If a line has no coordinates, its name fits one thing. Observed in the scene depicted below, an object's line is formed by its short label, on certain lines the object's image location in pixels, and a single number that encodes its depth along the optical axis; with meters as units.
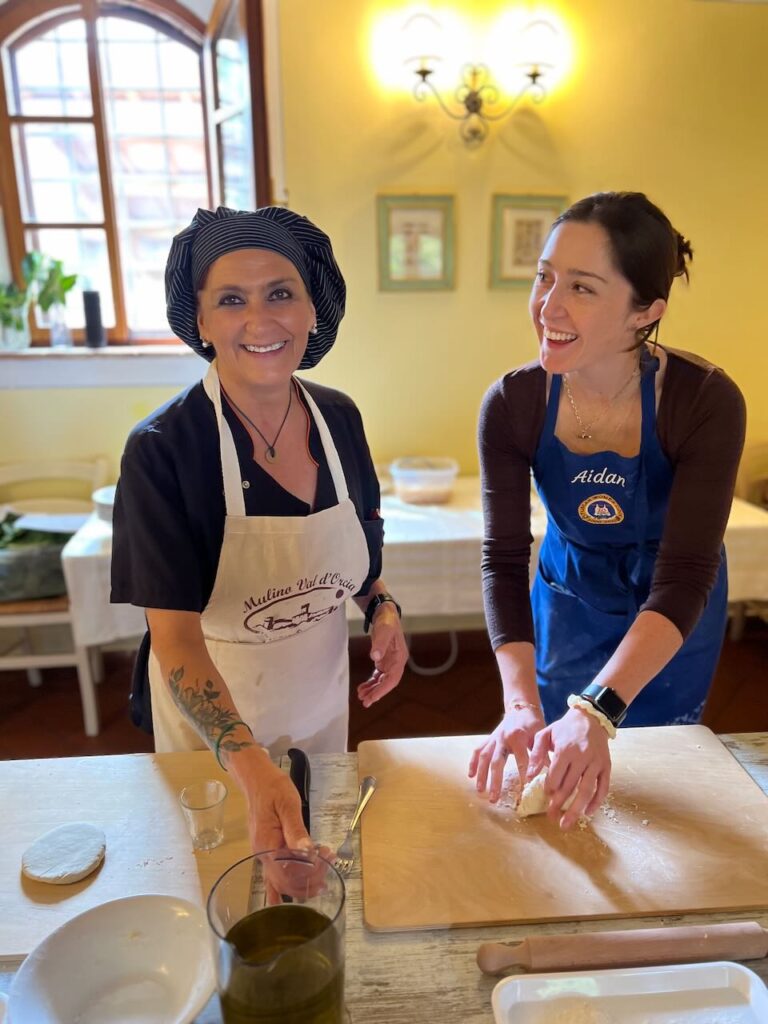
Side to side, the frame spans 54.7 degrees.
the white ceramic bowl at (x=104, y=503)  2.51
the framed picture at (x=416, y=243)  2.71
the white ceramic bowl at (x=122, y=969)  0.67
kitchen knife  0.94
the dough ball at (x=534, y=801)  0.92
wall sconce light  2.48
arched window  2.96
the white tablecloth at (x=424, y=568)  2.33
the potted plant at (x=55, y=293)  2.95
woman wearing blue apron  1.03
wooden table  0.69
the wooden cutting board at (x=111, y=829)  0.80
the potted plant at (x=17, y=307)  2.93
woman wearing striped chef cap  0.97
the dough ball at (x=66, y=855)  0.82
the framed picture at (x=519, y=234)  2.76
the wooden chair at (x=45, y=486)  2.94
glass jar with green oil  0.56
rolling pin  0.72
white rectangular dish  0.68
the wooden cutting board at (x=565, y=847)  0.80
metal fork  0.86
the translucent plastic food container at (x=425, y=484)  2.68
